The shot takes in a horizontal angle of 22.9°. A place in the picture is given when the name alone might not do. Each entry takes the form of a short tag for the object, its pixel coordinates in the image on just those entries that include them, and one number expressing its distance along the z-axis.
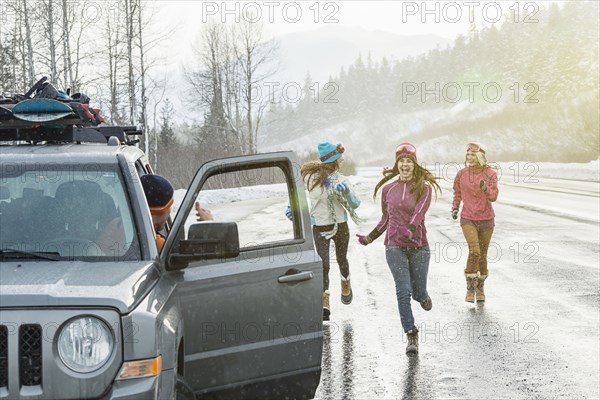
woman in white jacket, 16.55
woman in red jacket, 17.78
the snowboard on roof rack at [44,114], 8.39
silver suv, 5.54
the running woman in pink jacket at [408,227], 14.08
